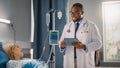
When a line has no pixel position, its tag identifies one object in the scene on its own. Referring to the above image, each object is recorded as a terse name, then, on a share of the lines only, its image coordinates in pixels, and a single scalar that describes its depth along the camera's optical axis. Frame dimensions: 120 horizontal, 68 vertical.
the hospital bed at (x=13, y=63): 2.57
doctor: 2.61
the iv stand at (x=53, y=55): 3.45
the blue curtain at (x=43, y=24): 3.60
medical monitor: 3.17
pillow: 2.52
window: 3.31
